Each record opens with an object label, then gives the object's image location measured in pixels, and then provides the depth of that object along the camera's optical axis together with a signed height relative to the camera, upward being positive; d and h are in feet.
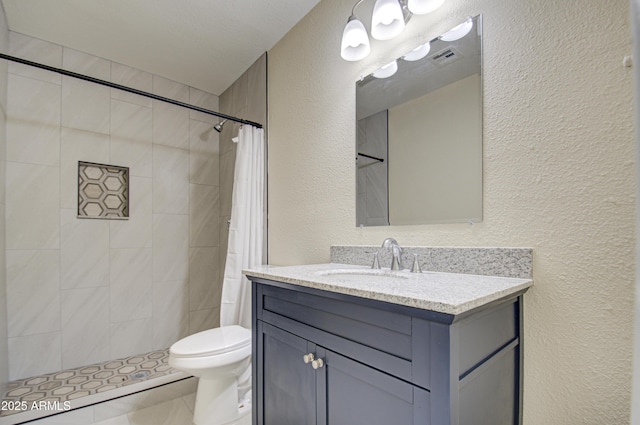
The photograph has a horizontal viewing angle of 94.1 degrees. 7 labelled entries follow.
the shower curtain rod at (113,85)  4.85 +2.38
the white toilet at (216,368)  5.00 -2.68
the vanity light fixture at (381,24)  3.89 +2.69
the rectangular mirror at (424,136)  3.67 +1.08
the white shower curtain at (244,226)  6.69 -0.32
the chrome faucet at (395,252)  3.95 -0.53
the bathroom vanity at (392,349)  2.14 -1.22
